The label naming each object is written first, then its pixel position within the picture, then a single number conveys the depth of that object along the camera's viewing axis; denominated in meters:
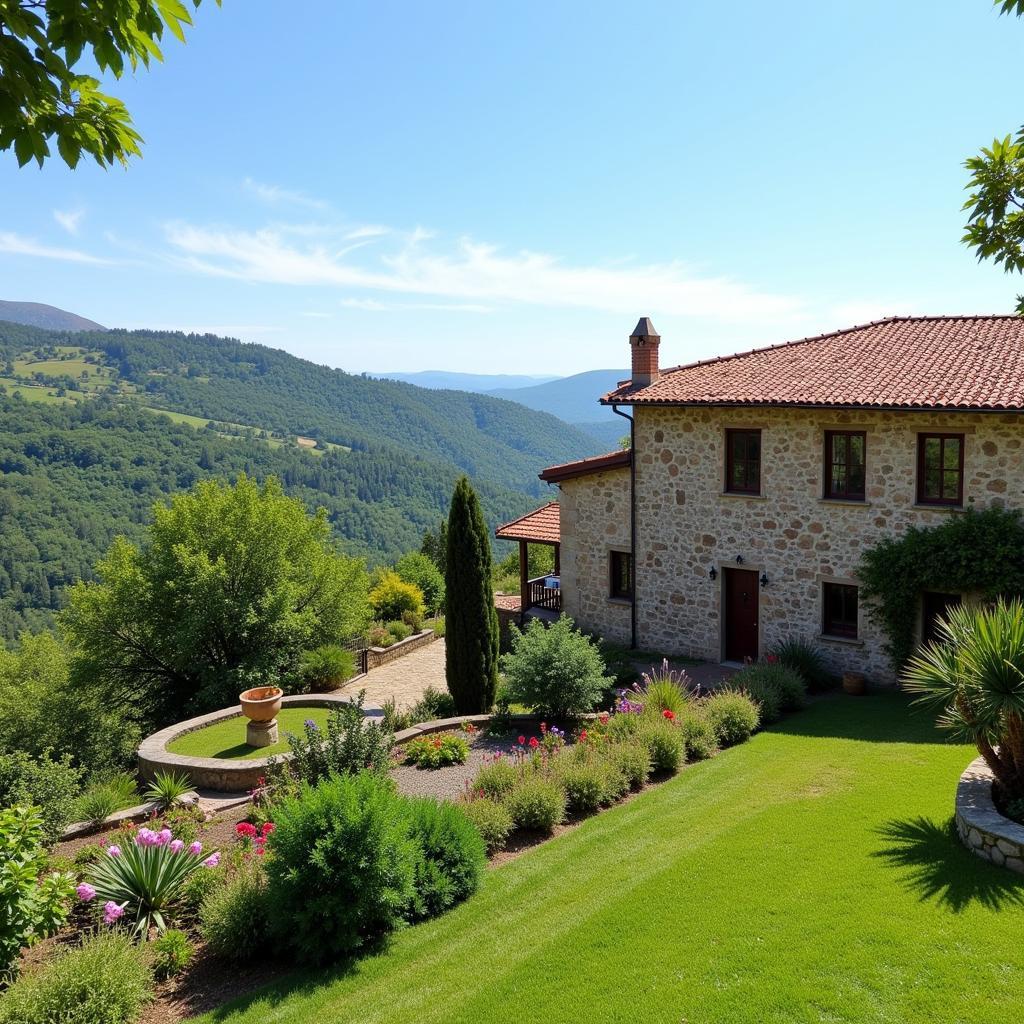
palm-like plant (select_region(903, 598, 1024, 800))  7.97
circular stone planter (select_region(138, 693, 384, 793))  12.51
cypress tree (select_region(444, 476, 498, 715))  16.27
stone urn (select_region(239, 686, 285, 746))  14.33
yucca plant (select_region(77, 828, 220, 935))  7.68
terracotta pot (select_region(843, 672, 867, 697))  16.11
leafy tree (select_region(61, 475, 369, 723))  19.39
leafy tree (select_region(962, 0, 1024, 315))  4.88
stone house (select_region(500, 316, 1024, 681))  15.50
